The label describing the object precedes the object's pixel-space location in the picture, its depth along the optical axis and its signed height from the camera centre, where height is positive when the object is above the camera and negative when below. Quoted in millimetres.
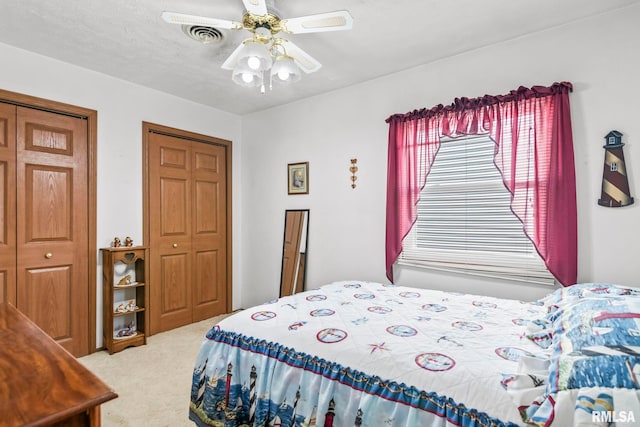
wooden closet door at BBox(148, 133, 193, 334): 3479 -200
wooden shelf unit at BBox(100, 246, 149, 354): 3012 -784
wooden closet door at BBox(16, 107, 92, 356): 2670 -91
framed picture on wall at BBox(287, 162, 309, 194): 3697 +403
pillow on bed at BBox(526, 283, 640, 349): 1499 -468
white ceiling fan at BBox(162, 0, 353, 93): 1751 +1035
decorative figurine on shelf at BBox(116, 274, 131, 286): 3154 -651
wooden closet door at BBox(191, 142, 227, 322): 3869 -203
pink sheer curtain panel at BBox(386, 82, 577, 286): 2229 +444
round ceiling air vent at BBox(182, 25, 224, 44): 2270 +1266
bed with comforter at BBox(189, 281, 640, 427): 1015 -600
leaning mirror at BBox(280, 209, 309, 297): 3689 -441
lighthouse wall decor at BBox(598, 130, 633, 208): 2080 +226
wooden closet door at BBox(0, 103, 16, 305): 2562 +85
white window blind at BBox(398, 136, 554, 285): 2471 -98
